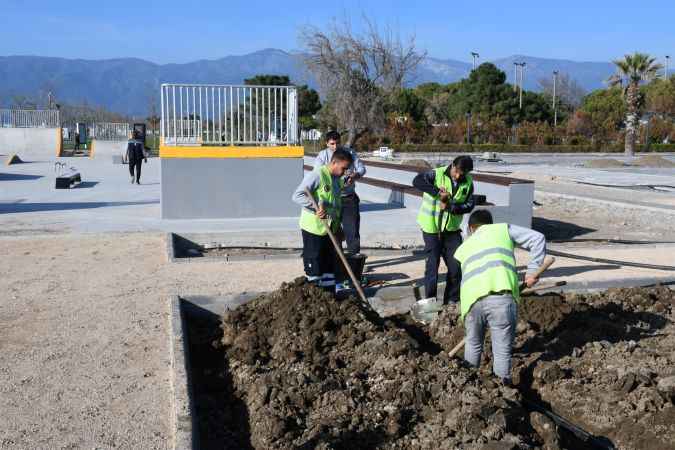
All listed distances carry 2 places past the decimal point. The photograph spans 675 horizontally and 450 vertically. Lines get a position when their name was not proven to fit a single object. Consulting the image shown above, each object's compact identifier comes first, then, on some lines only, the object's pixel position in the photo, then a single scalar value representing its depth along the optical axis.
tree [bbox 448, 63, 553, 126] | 68.62
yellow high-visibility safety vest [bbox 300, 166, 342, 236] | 6.74
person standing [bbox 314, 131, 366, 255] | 8.77
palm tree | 49.44
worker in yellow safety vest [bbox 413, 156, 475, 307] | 6.82
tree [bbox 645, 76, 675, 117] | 68.38
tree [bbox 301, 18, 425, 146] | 38.00
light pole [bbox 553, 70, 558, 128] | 72.26
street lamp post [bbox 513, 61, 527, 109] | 88.59
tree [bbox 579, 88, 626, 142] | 66.06
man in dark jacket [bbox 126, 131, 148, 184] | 20.75
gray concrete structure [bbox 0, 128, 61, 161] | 41.03
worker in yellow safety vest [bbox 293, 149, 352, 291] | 6.65
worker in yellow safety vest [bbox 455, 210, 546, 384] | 4.89
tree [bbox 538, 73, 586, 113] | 87.25
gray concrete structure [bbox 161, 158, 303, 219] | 13.28
